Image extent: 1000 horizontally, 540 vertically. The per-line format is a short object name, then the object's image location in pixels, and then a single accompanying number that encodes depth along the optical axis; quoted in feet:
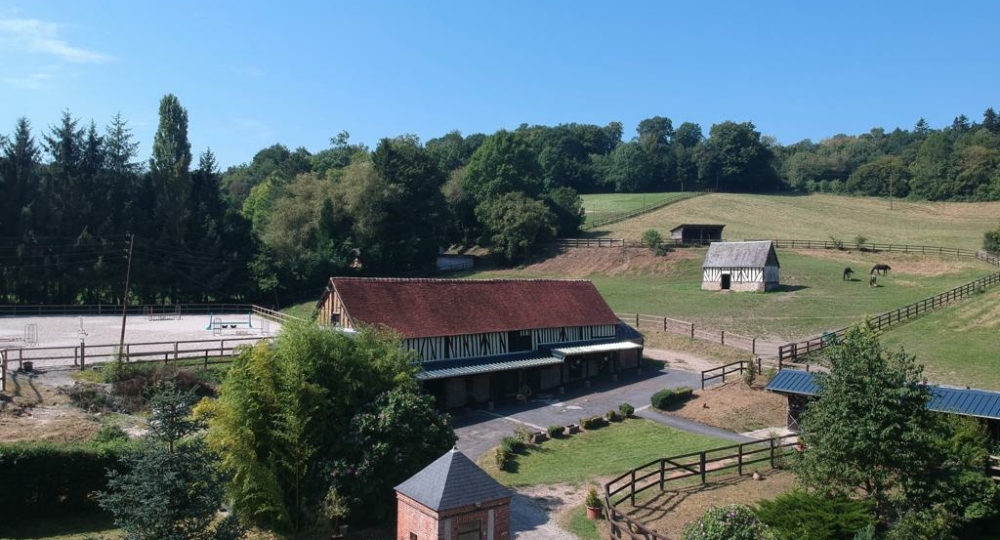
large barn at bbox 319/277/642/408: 104.12
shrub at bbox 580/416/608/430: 92.58
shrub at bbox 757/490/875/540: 52.37
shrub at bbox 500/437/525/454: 80.94
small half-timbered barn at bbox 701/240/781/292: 175.63
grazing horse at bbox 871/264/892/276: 185.26
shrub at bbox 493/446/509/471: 77.05
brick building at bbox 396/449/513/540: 46.24
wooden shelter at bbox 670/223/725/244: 227.20
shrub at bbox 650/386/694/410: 100.68
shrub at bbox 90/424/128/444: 72.39
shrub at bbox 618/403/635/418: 97.60
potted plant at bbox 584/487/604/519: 60.80
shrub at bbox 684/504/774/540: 41.68
